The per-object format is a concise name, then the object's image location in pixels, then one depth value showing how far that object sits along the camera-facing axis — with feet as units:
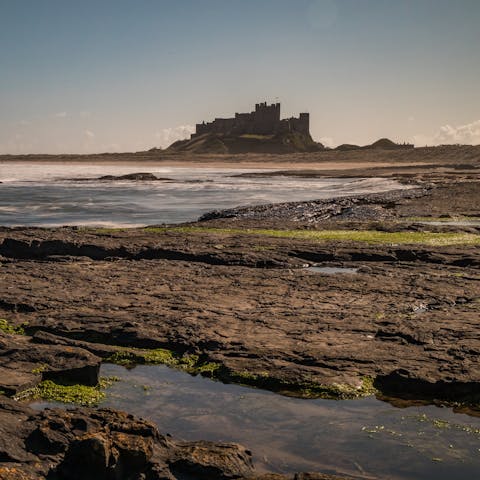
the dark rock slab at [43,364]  24.58
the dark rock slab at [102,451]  16.03
